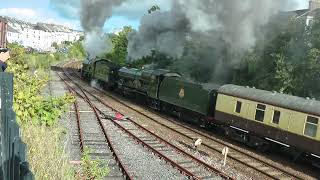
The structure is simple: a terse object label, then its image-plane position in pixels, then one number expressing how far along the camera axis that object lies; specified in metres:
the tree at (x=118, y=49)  44.81
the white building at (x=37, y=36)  130.56
